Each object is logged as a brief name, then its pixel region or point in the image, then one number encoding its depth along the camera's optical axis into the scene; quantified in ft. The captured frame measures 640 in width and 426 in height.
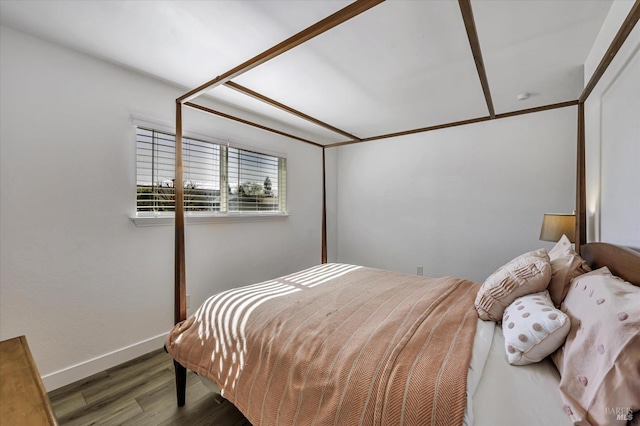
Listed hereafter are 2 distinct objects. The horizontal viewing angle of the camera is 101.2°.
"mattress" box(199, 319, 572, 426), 2.56
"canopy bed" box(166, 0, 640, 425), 2.64
